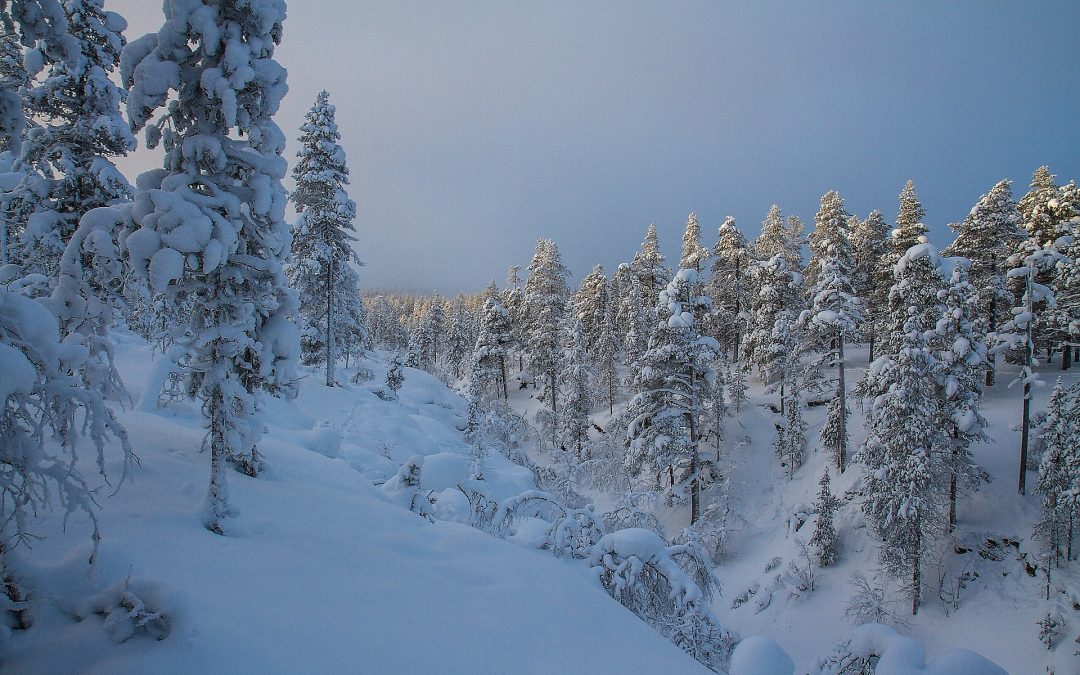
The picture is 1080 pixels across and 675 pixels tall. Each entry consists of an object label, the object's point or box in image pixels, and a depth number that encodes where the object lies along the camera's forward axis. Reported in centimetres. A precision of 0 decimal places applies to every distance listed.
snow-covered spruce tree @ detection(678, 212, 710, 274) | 4091
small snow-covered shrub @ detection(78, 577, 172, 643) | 355
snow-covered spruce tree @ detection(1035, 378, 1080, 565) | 1683
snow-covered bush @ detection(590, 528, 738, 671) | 736
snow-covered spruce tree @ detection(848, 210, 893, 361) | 3419
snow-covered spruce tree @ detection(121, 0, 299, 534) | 552
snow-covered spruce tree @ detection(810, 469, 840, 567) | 2111
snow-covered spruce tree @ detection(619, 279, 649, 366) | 3734
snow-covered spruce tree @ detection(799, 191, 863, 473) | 2417
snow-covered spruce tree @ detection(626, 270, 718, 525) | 2206
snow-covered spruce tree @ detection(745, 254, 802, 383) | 3256
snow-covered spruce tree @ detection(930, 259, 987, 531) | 2025
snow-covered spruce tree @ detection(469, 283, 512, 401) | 4356
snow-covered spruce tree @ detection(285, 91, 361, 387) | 2314
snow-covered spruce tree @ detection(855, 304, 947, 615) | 1783
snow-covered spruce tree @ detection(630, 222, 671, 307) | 4200
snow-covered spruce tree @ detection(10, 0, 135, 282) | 1027
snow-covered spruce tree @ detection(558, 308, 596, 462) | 3406
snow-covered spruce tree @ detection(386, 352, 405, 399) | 2991
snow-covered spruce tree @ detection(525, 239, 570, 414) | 3884
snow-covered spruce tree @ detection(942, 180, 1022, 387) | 2944
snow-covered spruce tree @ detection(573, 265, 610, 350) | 4838
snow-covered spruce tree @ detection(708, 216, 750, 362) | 4012
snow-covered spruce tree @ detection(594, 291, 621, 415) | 4222
